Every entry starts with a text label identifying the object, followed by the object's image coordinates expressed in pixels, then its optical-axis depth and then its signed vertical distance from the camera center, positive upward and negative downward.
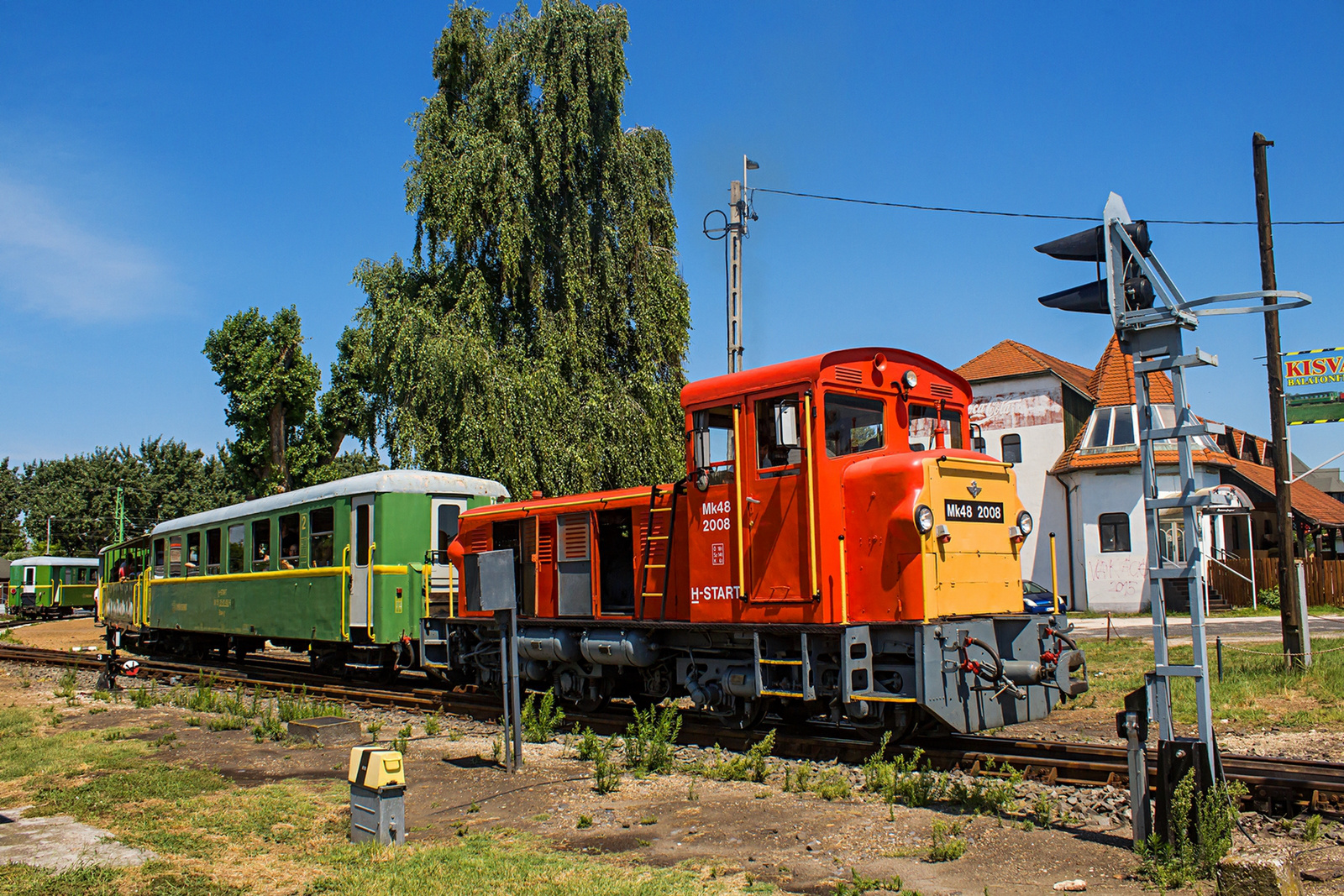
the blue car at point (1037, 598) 26.69 -1.75
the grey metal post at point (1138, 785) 6.43 -1.67
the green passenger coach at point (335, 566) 15.30 -0.21
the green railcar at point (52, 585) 46.12 -1.22
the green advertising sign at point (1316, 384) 14.82 +2.20
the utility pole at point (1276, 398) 14.99 +2.01
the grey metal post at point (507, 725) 9.78 -1.77
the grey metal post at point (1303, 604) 14.37 -1.10
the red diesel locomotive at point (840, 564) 8.96 -0.23
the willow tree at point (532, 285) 22.67 +6.59
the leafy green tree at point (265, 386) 34.69 +5.99
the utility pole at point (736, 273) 18.25 +5.17
